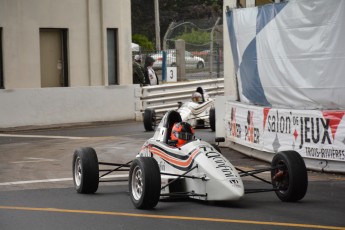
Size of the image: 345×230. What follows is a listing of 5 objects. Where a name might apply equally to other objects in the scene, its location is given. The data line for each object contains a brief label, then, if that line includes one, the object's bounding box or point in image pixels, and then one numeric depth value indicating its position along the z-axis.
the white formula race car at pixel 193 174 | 11.36
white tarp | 15.51
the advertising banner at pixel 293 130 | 15.16
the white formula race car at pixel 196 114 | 24.73
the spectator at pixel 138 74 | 31.36
